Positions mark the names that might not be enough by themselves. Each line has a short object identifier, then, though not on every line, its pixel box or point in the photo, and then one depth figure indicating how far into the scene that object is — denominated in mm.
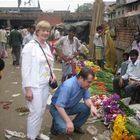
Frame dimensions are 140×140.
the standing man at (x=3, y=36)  9590
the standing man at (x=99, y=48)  6377
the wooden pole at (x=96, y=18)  7840
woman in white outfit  2536
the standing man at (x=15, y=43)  7910
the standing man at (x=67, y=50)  4077
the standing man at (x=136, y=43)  4859
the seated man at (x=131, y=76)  3822
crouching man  2502
